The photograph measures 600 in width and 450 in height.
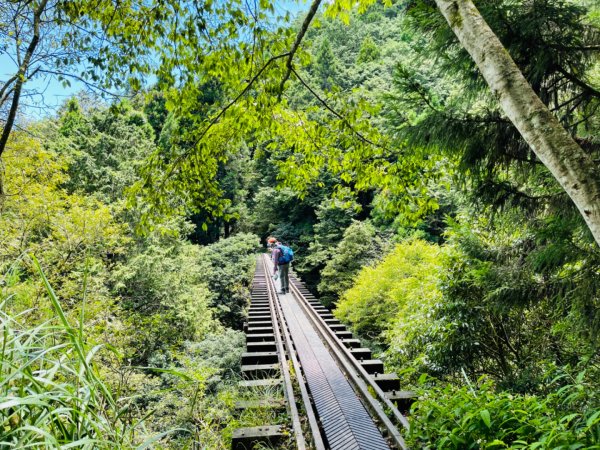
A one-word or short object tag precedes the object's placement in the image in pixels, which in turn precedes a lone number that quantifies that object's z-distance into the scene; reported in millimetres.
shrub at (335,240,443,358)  12357
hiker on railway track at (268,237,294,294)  11812
